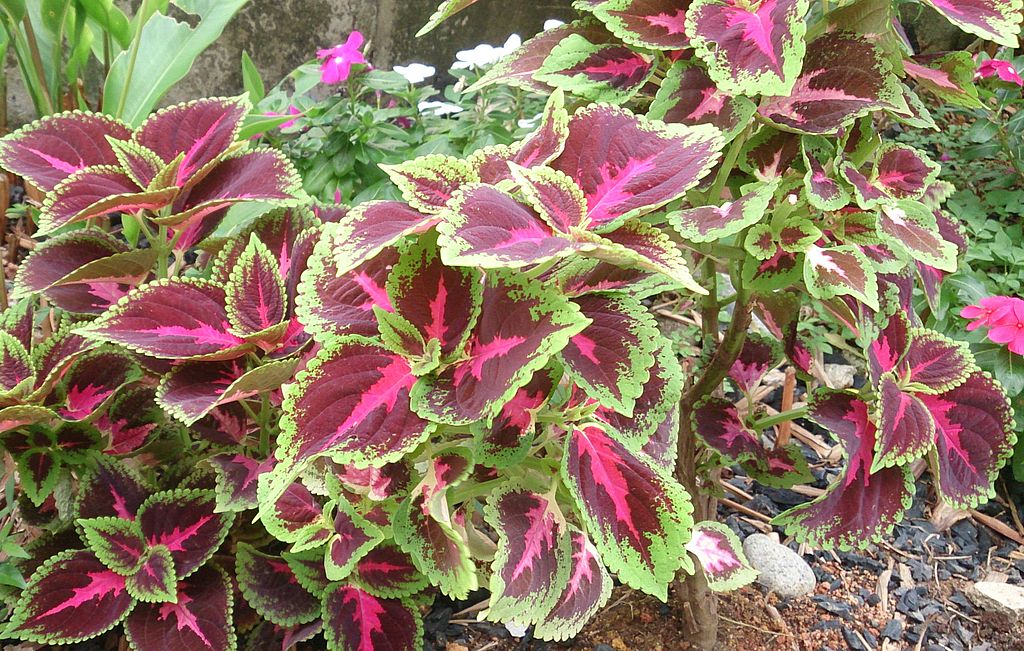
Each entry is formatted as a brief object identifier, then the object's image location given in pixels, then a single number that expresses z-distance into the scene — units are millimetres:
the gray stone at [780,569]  1467
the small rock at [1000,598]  1469
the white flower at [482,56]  1903
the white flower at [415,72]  1988
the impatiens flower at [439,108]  2037
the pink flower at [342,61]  1810
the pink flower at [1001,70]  2078
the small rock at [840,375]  2053
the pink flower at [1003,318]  1562
